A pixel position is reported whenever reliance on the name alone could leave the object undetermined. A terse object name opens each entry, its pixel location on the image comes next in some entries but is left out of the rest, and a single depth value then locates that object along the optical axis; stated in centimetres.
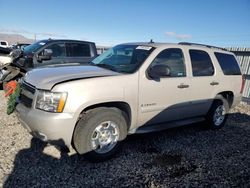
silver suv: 258
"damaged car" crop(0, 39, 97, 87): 564
